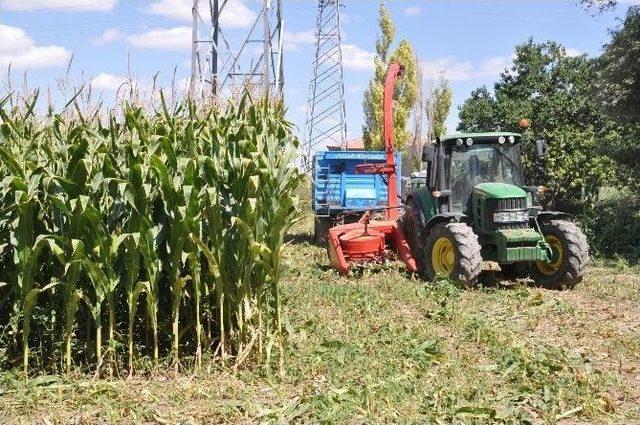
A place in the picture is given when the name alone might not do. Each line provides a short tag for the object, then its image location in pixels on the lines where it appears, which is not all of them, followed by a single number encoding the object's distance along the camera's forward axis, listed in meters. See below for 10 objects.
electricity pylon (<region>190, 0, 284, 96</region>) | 17.27
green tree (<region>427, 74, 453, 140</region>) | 39.75
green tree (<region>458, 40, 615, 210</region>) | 18.31
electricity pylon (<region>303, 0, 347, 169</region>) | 28.23
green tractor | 9.44
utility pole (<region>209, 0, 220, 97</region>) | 18.02
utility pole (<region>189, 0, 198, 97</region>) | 17.39
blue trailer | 15.19
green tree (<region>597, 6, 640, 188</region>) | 15.22
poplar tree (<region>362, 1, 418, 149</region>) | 36.22
